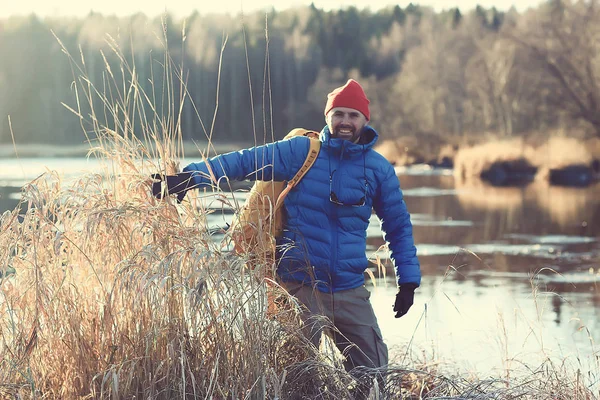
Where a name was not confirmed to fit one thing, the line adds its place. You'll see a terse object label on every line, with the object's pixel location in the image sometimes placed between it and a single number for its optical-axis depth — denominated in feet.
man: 12.51
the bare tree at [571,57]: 96.63
